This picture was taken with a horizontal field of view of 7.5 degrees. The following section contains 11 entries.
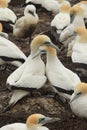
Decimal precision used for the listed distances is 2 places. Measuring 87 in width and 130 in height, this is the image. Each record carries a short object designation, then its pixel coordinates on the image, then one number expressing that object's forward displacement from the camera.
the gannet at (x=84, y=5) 17.49
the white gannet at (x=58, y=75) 10.84
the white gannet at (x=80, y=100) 10.44
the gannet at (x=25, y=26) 15.70
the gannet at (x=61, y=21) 15.34
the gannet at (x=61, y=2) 18.58
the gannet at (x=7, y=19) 16.28
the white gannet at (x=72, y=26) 14.42
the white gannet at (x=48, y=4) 18.64
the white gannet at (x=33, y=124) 9.48
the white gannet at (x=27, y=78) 10.85
